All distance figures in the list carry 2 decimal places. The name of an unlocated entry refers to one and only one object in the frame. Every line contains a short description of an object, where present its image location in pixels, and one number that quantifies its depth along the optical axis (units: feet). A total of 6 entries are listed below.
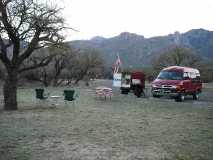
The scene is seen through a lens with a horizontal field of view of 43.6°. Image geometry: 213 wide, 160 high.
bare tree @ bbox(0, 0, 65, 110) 40.67
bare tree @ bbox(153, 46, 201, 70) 172.31
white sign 73.62
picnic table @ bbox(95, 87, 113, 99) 60.21
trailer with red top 69.28
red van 61.14
